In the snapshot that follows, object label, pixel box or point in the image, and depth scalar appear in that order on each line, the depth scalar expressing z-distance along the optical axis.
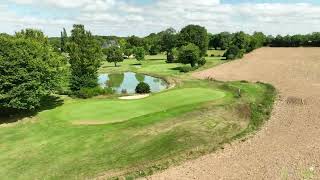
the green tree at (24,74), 19.96
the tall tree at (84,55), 28.74
